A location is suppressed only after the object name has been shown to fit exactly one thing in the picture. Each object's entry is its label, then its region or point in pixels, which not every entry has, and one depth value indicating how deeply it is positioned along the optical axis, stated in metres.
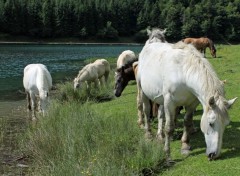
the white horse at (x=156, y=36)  11.93
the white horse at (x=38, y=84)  14.24
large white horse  7.30
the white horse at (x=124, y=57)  19.19
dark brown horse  15.30
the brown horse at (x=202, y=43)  31.31
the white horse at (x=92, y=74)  20.70
